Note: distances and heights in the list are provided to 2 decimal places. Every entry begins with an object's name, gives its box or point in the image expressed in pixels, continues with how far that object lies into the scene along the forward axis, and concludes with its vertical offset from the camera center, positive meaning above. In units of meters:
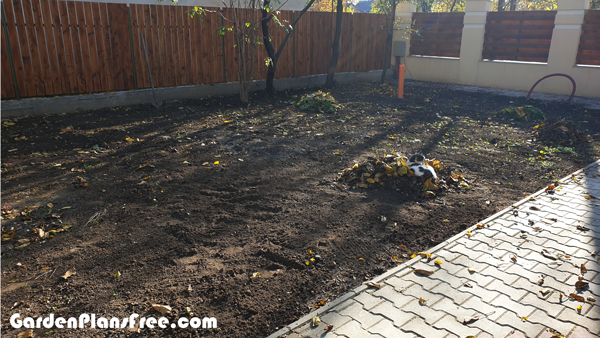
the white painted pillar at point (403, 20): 15.51 +0.83
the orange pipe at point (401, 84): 11.39 -1.19
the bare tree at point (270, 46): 11.00 -0.16
